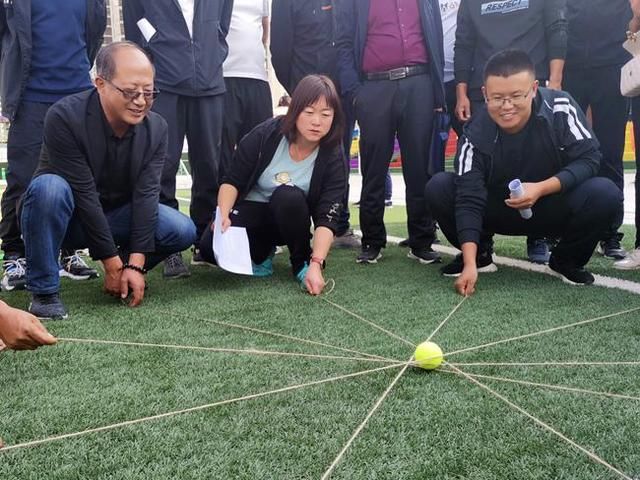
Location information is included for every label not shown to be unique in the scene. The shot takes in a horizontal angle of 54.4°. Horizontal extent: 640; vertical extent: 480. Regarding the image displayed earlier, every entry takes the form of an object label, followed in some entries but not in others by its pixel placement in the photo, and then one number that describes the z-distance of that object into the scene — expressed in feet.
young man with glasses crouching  8.57
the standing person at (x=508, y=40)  10.35
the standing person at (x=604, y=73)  11.00
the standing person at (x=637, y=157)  9.70
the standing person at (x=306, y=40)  12.38
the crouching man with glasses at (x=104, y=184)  7.48
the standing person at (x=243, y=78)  11.70
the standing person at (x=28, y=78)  9.22
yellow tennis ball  5.55
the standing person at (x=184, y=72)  10.12
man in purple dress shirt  10.65
